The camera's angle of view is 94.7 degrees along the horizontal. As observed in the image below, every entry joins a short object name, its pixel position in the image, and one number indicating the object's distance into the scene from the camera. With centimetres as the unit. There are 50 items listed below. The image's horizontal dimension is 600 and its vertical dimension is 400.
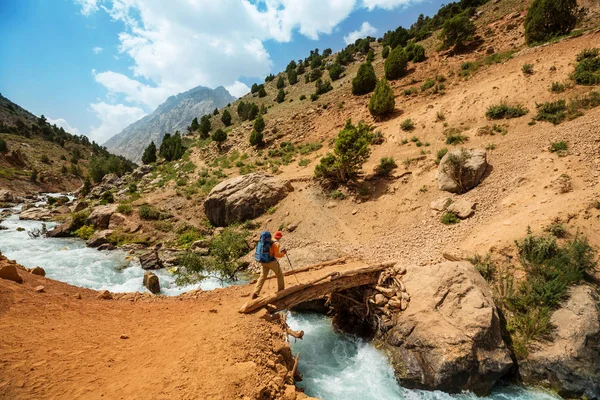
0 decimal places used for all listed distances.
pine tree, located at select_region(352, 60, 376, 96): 3550
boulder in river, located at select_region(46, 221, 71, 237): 2291
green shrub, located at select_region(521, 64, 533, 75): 2245
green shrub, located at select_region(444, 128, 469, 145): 2053
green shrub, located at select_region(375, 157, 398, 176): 2109
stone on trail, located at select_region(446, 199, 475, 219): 1444
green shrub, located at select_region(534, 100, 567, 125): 1747
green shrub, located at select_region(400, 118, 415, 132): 2524
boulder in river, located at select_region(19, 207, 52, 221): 2799
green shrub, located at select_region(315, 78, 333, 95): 4212
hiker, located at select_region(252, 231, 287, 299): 789
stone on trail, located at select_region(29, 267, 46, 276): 1034
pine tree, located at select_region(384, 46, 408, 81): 3488
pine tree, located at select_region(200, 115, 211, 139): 4894
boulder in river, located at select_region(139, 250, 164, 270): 1716
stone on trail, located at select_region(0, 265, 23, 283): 806
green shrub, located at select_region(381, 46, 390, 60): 4405
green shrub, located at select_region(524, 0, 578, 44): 2577
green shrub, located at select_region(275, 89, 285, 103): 4928
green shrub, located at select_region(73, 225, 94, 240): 2311
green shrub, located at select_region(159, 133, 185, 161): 4503
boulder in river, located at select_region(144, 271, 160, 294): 1379
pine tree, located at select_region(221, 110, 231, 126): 5019
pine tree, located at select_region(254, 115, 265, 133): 3741
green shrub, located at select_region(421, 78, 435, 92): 3022
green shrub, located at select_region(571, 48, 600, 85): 1887
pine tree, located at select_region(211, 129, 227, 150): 4059
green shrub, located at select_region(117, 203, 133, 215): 2453
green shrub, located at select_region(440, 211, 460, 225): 1463
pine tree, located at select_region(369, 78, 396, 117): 2909
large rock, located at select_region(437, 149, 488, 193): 1606
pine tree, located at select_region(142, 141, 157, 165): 5022
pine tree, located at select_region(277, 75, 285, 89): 5722
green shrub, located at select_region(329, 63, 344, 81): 4691
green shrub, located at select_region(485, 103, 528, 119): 1997
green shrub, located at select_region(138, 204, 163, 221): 2445
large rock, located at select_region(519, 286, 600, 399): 798
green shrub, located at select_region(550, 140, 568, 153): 1472
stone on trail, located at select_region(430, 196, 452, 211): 1583
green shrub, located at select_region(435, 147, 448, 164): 1934
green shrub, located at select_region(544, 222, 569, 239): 1059
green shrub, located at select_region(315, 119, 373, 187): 1966
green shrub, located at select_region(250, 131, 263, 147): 3609
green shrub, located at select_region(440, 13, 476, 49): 3300
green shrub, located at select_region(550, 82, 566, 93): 1969
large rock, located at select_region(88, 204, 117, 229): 2452
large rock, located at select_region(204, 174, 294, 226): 2283
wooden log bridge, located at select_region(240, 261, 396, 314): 830
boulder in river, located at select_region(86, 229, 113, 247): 2091
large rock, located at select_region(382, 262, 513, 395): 811
